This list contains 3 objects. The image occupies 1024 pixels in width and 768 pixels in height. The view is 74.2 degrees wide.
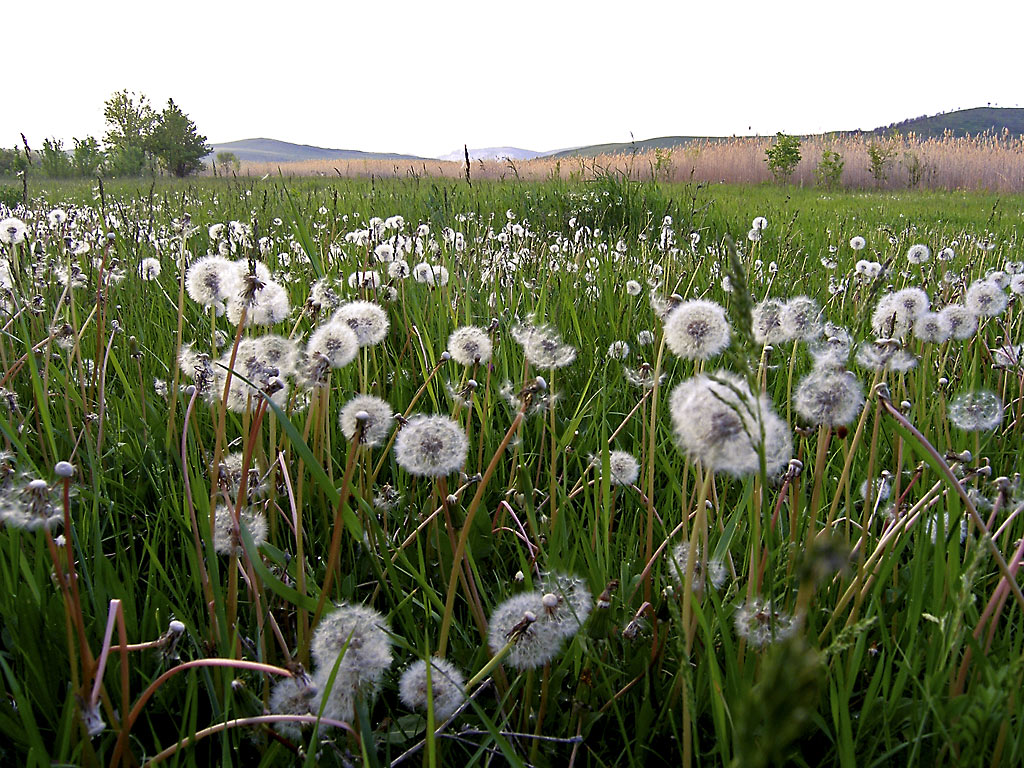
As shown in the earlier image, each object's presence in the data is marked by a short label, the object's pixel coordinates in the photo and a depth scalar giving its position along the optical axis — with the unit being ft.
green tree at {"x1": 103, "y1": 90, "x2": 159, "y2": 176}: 126.72
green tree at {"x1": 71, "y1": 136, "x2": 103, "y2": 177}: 115.04
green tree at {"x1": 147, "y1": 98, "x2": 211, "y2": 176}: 145.59
